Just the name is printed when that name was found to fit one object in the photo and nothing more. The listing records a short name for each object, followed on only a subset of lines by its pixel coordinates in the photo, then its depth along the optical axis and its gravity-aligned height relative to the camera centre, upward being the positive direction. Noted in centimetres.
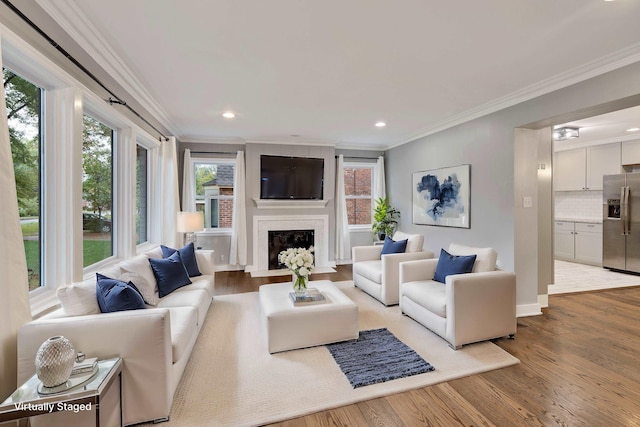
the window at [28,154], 182 +39
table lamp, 429 -14
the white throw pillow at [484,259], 299 -50
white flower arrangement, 289 -50
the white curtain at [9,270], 143 -29
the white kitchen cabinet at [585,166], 568 +97
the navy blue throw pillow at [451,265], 303 -57
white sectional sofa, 154 -74
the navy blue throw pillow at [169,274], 290 -64
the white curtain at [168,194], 419 +29
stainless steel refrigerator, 512 -19
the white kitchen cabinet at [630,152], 532 +111
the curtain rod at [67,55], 157 +109
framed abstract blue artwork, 411 +25
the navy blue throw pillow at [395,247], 417 -50
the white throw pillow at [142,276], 245 -56
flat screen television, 554 +69
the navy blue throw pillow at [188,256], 350 -54
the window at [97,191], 261 +22
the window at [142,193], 395 +27
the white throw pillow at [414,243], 418 -45
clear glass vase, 298 -75
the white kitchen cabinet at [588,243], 577 -64
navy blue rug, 222 -124
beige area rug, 186 -126
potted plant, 587 -14
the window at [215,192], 575 +42
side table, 122 -83
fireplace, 562 -44
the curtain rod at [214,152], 553 +117
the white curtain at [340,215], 604 -5
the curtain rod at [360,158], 623 +120
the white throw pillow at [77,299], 181 -55
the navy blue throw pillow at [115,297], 190 -56
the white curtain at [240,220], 555 -14
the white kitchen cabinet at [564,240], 628 -63
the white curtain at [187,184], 538 +54
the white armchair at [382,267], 372 -77
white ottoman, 257 -101
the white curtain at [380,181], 626 +68
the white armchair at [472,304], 261 -88
